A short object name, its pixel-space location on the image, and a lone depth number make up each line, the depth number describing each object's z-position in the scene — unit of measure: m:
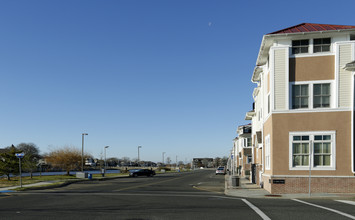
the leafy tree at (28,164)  46.02
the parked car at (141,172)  54.60
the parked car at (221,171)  66.94
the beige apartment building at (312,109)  20.44
